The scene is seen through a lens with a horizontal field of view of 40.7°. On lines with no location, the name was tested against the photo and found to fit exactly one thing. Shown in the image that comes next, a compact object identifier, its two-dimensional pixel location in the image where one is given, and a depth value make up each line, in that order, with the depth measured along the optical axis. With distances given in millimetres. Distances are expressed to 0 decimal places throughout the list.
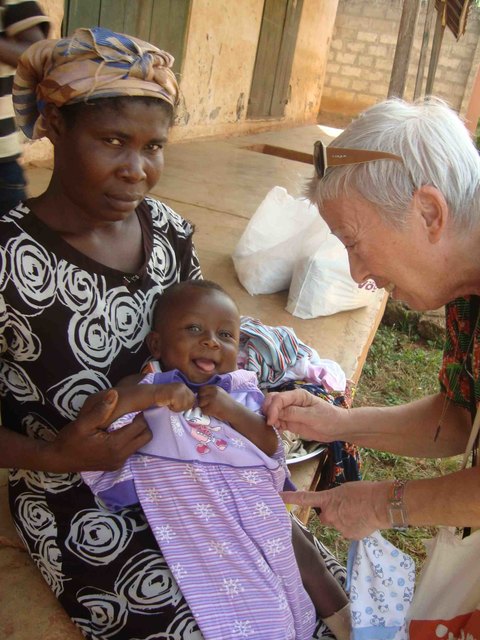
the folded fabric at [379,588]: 1714
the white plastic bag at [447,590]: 1661
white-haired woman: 1523
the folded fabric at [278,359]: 2582
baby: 1550
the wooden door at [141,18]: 5855
